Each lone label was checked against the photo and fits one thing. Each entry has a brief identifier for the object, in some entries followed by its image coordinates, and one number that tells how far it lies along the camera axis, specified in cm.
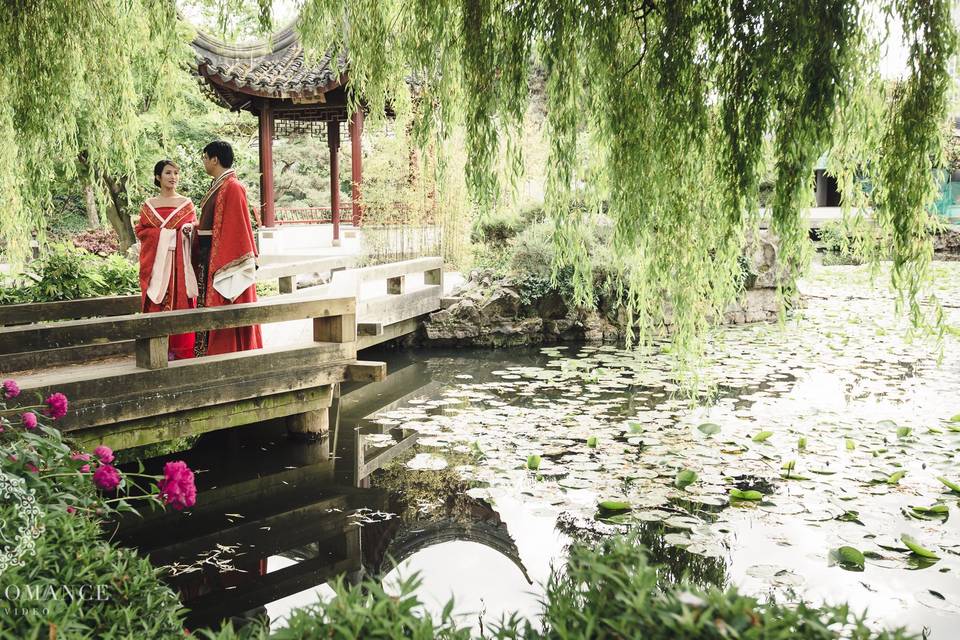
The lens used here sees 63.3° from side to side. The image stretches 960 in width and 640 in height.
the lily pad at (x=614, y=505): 354
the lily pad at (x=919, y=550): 303
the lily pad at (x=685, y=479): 383
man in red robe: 424
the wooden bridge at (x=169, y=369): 357
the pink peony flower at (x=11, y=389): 253
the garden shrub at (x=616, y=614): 117
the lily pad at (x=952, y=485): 362
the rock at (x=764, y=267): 920
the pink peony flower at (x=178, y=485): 226
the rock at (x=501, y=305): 832
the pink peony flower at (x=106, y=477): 218
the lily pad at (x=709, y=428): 461
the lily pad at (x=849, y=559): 302
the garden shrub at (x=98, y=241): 1080
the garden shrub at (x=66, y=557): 165
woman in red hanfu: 439
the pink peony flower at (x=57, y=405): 255
